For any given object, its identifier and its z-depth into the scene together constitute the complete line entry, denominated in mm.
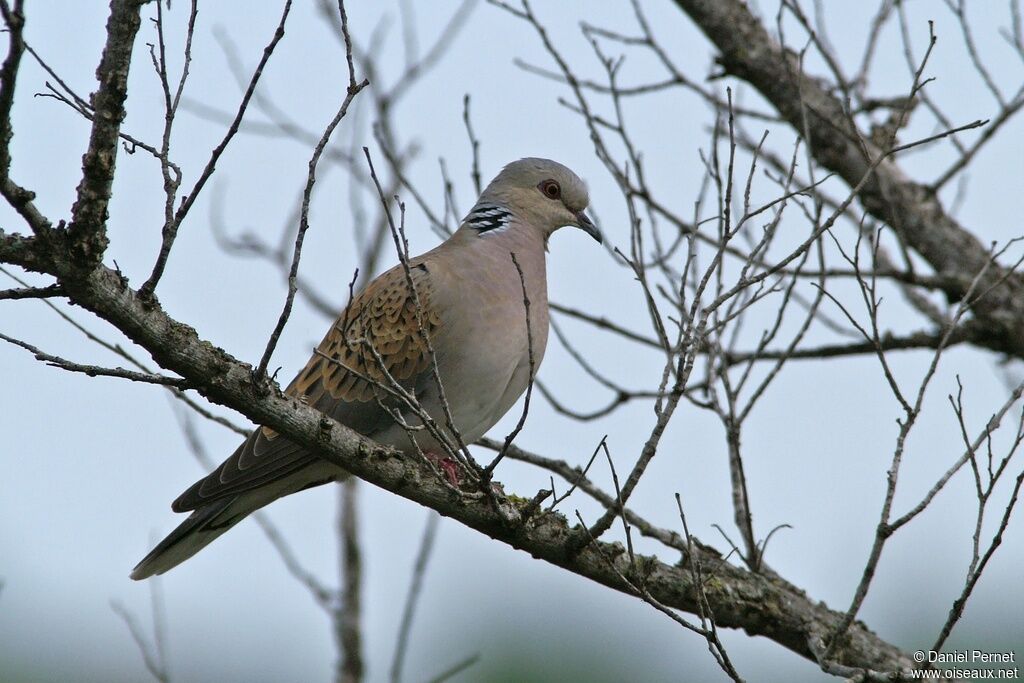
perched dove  8156
